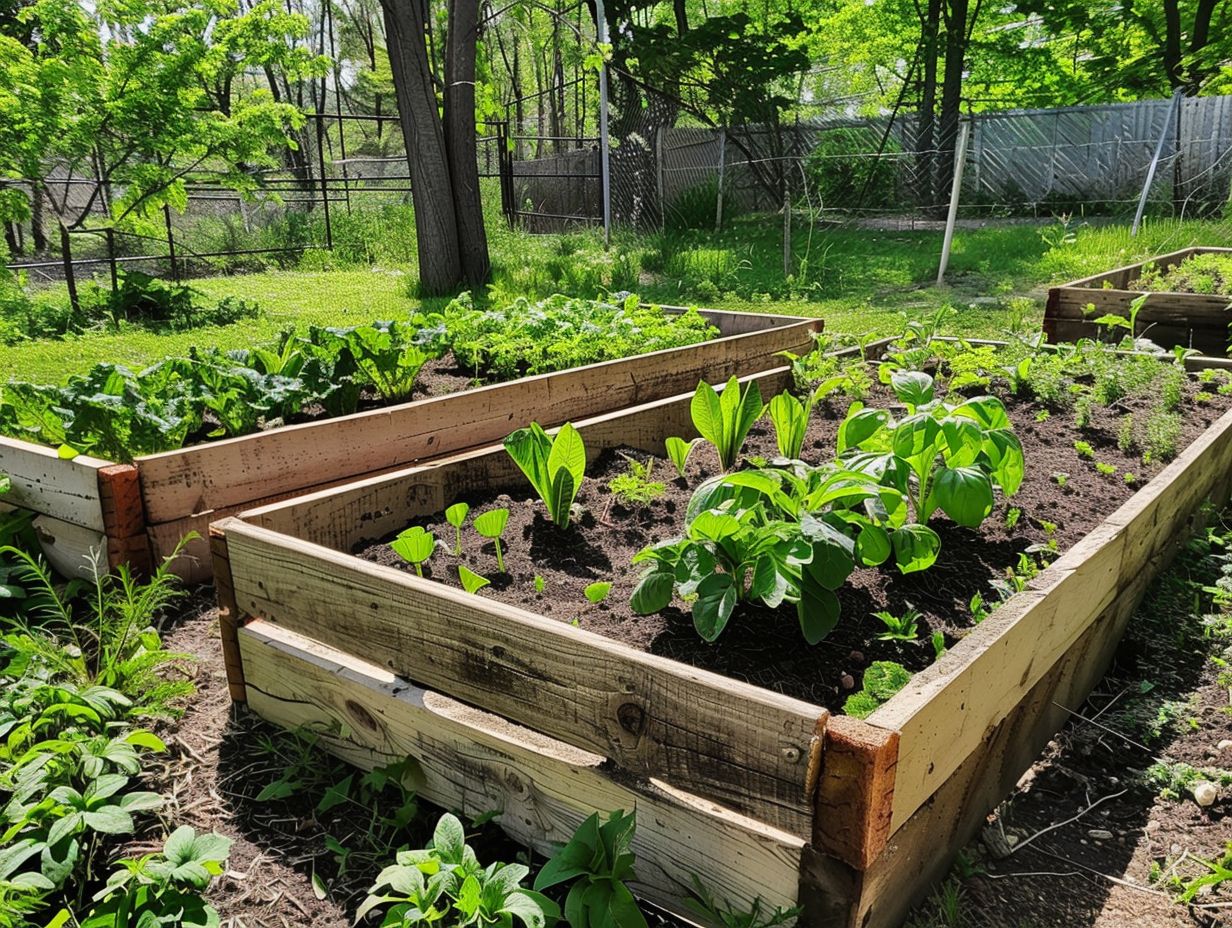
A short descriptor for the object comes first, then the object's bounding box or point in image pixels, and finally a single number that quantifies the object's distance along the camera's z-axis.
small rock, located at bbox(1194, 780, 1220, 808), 2.20
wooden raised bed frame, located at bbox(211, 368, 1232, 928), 1.48
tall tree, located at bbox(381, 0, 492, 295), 8.42
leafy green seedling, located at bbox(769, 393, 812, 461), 2.89
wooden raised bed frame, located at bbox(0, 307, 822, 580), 2.93
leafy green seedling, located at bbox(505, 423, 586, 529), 2.63
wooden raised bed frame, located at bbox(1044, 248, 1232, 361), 5.28
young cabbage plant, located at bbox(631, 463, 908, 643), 1.82
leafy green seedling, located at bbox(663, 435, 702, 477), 2.95
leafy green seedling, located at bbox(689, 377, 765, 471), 2.98
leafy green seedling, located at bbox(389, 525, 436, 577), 2.26
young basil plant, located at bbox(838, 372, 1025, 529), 2.29
